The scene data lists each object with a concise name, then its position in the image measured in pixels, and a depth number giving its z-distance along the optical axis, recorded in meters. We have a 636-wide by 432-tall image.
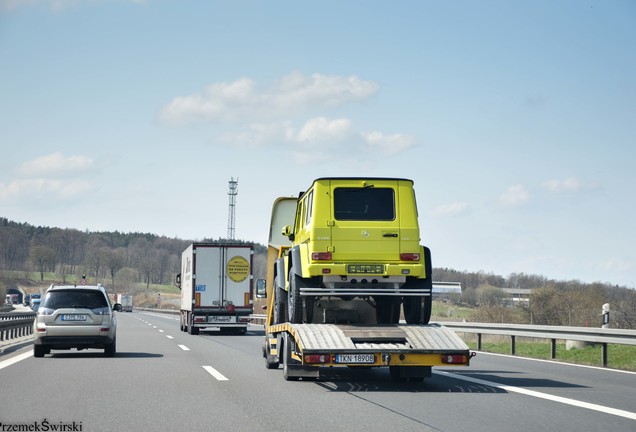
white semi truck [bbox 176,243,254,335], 30.50
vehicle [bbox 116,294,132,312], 101.75
